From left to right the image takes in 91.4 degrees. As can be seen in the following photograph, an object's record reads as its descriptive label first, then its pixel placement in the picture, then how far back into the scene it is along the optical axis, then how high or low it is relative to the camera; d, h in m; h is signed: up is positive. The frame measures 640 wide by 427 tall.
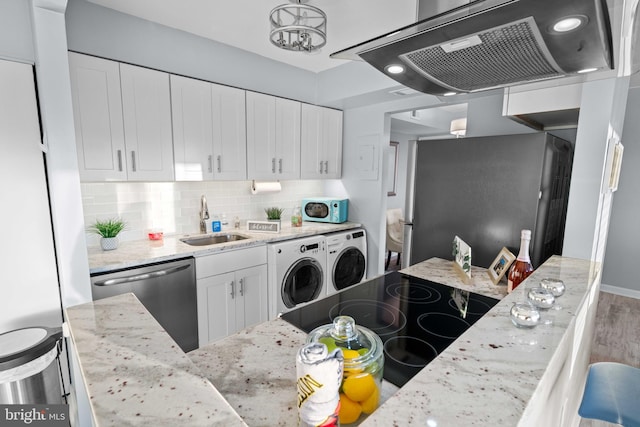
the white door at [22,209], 1.65 -0.21
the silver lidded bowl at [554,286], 1.10 -0.38
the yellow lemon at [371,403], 0.68 -0.50
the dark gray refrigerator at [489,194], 1.74 -0.10
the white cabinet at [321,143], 3.51 +0.37
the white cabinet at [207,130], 2.56 +0.37
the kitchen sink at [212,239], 2.82 -0.61
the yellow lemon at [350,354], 0.66 -0.38
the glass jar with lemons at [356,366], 0.66 -0.41
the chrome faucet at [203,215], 2.97 -0.40
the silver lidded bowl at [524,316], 0.88 -0.39
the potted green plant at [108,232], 2.30 -0.45
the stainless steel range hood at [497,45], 0.67 +0.36
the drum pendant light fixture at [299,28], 1.73 +0.85
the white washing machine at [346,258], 3.33 -0.93
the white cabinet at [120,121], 2.11 +0.37
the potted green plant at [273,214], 3.47 -0.44
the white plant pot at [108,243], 2.29 -0.52
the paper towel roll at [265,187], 3.34 -0.14
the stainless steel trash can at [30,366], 1.32 -0.85
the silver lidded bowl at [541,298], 0.98 -0.38
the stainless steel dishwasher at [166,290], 1.96 -0.79
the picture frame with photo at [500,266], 1.50 -0.43
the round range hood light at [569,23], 0.68 +0.35
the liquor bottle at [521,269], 1.37 -0.40
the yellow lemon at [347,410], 0.66 -0.49
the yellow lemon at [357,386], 0.65 -0.44
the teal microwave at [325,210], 3.66 -0.41
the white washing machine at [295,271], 2.81 -0.92
